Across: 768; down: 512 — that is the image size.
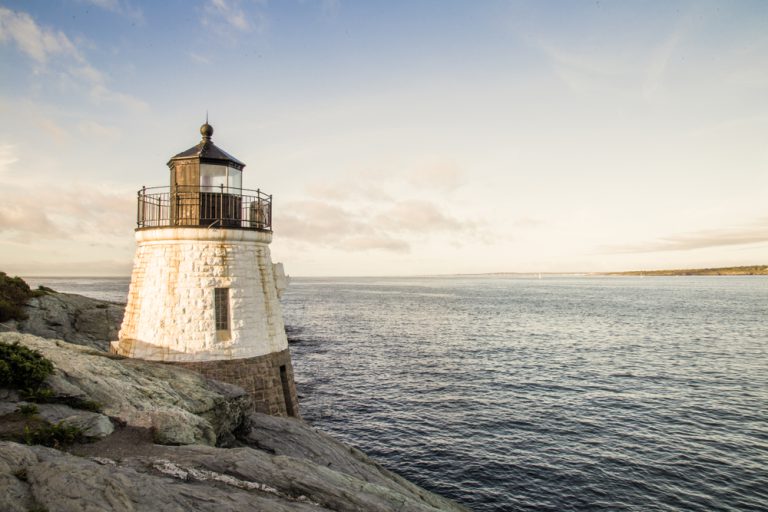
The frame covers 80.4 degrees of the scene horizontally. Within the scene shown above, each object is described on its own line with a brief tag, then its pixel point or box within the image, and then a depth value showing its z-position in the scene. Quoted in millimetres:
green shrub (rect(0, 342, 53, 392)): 9148
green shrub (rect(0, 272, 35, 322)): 24734
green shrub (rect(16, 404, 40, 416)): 8602
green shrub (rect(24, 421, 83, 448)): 7789
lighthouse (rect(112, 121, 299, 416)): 16141
